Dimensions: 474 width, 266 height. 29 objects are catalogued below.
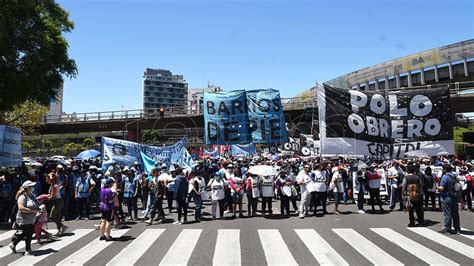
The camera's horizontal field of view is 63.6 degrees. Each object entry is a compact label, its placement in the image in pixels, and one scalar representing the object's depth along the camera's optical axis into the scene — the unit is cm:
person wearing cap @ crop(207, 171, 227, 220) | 1265
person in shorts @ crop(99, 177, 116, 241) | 995
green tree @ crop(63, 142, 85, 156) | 7595
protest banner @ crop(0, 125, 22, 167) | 1373
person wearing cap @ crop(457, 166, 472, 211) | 1379
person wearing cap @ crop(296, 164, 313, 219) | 1282
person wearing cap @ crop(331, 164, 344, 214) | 1325
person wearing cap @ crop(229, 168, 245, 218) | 1302
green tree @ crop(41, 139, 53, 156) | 8585
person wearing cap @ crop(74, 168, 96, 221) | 1302
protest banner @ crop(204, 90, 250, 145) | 1955
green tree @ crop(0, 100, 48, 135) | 3766
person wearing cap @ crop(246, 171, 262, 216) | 1315
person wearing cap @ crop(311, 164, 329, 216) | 1308
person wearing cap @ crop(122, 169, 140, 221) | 1291
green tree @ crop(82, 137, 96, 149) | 8488
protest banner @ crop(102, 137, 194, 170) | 1666
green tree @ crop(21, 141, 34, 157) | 7227
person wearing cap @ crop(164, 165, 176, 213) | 1354
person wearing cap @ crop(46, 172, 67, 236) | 1070
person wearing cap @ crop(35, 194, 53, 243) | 961
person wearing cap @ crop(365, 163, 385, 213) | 1335
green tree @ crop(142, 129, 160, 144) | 9094
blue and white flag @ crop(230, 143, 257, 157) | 3464
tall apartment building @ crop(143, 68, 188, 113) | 17825
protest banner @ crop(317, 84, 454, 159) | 1366
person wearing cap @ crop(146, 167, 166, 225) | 1220
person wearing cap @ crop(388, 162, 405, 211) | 1398
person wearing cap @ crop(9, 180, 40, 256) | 862
